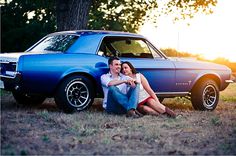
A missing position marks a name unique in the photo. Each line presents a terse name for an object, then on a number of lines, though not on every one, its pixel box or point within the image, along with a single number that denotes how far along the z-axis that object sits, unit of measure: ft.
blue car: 28.89
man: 29.66
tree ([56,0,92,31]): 49.73
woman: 30.45
